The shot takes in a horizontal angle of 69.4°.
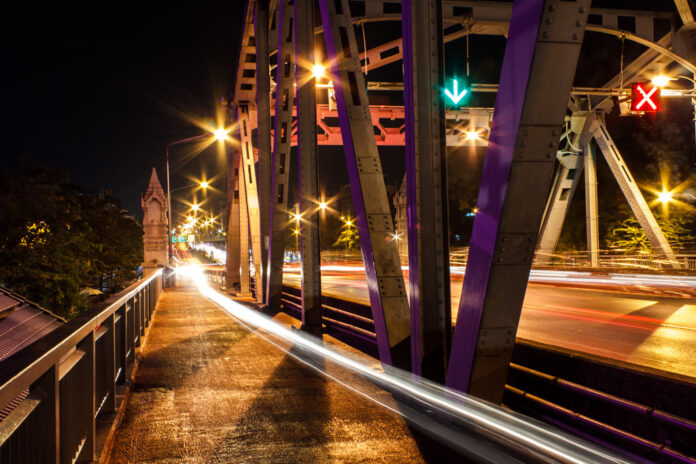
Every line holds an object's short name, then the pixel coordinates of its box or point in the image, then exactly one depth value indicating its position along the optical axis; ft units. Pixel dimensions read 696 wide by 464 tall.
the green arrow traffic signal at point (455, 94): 40.96
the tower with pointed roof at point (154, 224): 111.04
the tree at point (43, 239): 69.77
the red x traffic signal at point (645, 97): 43.70
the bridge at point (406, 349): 11.68
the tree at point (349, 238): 265.13
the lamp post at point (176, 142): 80.59
